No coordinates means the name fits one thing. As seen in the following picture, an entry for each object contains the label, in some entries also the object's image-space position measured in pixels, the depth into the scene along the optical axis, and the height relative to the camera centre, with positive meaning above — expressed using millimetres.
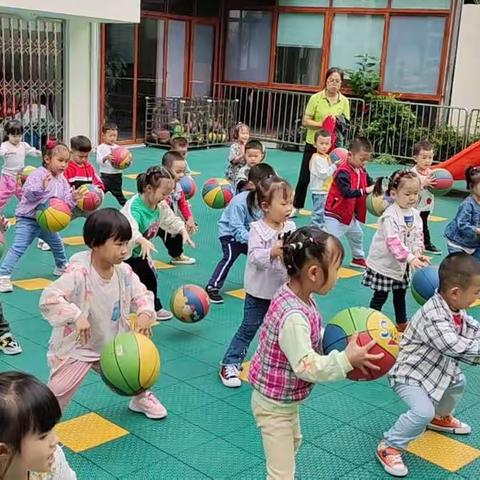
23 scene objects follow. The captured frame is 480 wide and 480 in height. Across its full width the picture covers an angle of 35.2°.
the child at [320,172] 8500 -1143
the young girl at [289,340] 2965 -1058
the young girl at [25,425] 1897 -925
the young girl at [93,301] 3588 -1173
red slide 12039 -1330
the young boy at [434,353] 3695 -1354
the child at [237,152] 8734 -1020
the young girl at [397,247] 5324 -1218
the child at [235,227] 5695 -1259
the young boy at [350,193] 6961 -1127
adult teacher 9344 -481
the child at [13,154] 8523 -1205
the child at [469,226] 6207 -1201
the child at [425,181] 7914 -1074
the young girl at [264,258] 4355 -1077
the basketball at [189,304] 5449 -1717
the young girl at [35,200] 6445 -1250
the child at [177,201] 6766 -1271
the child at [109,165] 8992 -1285
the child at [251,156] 7586 -900
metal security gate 13750 -452
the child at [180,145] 8930 -993
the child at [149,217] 5320 -1126
